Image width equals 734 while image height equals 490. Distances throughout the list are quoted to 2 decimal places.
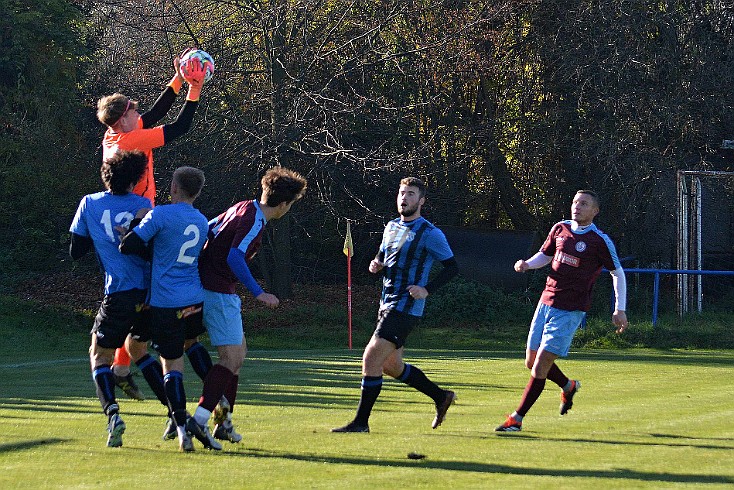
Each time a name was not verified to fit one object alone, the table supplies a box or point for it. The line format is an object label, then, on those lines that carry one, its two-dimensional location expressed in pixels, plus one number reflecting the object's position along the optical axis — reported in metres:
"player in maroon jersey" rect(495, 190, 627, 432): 18.84
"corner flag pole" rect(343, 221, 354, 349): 40.49
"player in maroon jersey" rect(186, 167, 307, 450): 15.92
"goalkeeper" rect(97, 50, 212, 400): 18.40
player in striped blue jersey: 17.78
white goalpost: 44.75
